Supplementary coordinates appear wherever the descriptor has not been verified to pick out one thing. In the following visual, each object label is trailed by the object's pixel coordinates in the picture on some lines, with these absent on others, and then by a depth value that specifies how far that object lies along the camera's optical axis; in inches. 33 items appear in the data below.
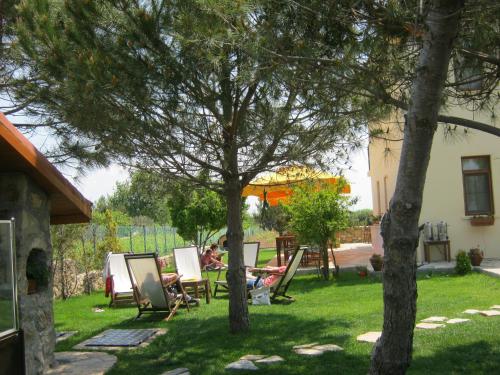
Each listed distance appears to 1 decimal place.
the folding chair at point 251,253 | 503.8
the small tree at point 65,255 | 485.1
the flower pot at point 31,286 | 216.2
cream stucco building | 504.1
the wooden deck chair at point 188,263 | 457.4
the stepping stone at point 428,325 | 264.8
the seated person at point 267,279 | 421.4
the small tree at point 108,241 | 563.8
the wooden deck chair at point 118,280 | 429.1
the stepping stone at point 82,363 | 222.8
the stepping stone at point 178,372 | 210.7
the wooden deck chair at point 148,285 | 343.0
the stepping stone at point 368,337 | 245.8
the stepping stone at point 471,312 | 293.9
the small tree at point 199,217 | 719.4
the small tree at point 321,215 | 482.9
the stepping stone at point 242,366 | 212.5
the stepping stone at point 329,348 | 233.9
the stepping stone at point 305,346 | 244.2
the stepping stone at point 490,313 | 285.9
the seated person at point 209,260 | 582.2
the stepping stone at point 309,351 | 229.4
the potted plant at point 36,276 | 218.6
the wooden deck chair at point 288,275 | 394.6
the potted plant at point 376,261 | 480.3
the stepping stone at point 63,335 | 299.0
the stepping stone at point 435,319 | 279.5
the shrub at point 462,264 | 438.0
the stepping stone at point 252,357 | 227.3
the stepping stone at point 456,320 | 272.5
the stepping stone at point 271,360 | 220.2
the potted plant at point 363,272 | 479.5
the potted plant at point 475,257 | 457.4
